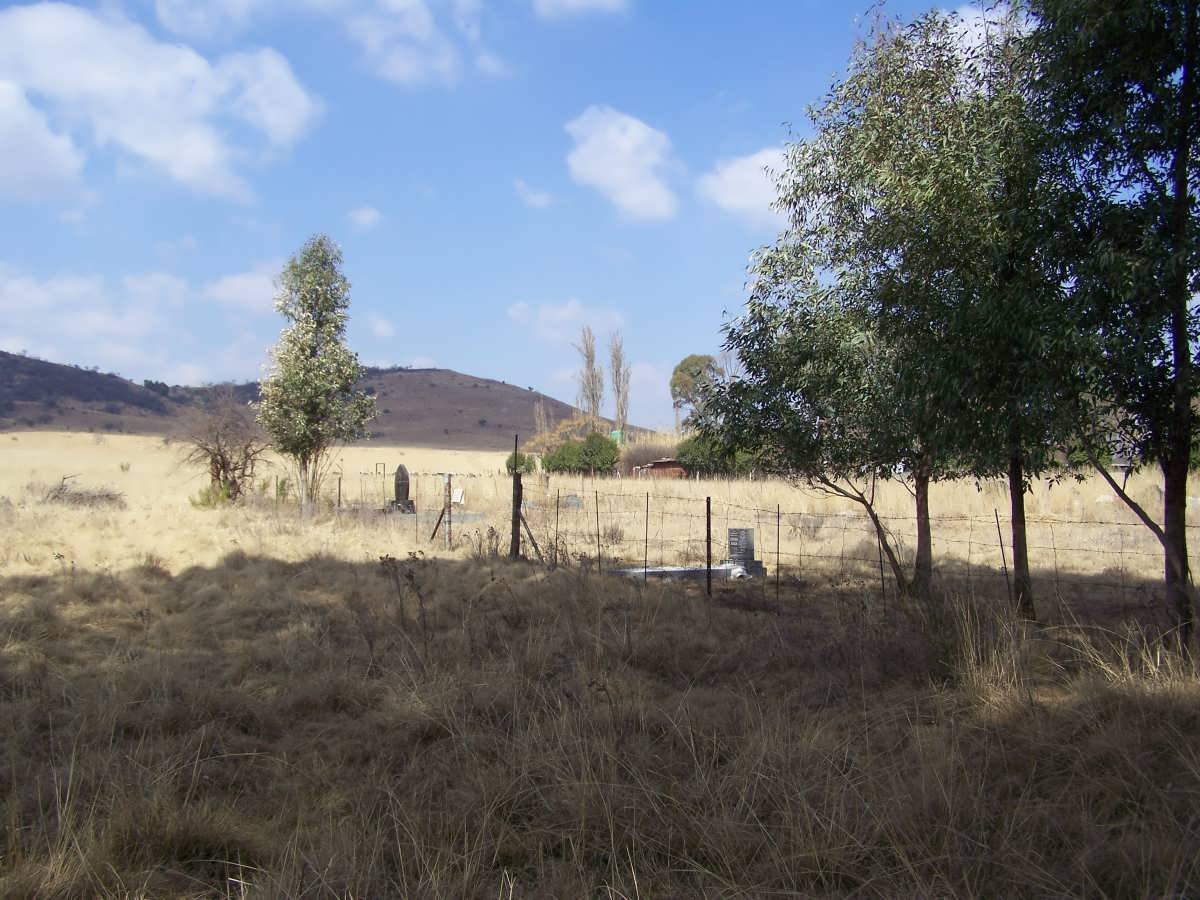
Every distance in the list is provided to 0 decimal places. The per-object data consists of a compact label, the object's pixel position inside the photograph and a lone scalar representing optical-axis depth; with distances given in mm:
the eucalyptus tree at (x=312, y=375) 21172
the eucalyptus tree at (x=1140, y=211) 5883
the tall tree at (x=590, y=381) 57562
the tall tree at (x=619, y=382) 58469
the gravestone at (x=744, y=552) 14273
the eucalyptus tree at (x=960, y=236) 6520
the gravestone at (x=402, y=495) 23789
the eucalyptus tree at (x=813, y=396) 9633
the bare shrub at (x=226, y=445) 22109
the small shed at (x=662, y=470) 40312
